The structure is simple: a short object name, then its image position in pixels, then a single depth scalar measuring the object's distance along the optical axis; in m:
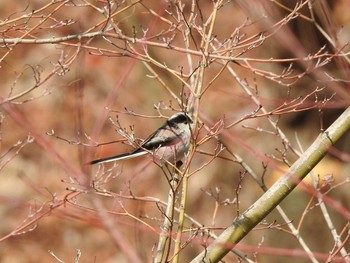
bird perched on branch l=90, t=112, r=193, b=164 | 8.21
